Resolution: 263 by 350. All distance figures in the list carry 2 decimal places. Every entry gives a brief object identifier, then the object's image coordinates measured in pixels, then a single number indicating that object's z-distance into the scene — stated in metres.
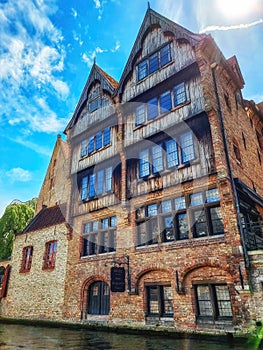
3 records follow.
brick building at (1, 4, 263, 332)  9.56
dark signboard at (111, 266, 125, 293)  11.69
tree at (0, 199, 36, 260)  27.75
